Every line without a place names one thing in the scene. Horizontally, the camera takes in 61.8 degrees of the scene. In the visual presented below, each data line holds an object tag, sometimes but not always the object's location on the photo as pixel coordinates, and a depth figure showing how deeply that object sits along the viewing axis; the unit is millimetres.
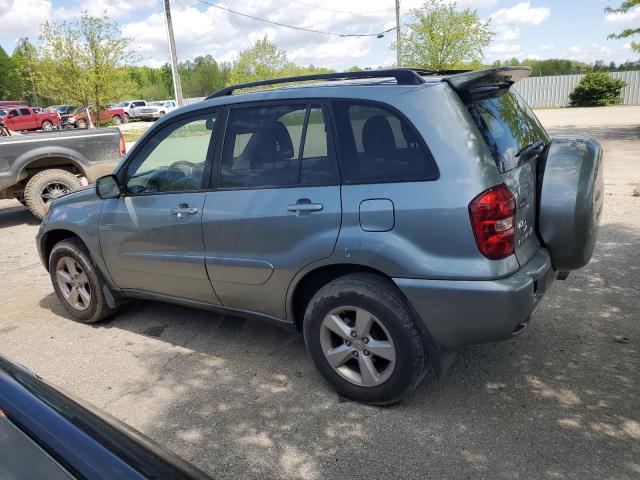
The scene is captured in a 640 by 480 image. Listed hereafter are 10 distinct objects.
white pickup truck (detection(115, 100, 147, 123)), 43531
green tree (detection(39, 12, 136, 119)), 23594
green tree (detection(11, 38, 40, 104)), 24875
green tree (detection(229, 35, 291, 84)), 34944
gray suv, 2713
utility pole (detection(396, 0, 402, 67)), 26781
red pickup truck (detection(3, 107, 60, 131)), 33094
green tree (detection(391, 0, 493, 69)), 23938
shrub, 33000
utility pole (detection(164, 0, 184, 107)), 20047
